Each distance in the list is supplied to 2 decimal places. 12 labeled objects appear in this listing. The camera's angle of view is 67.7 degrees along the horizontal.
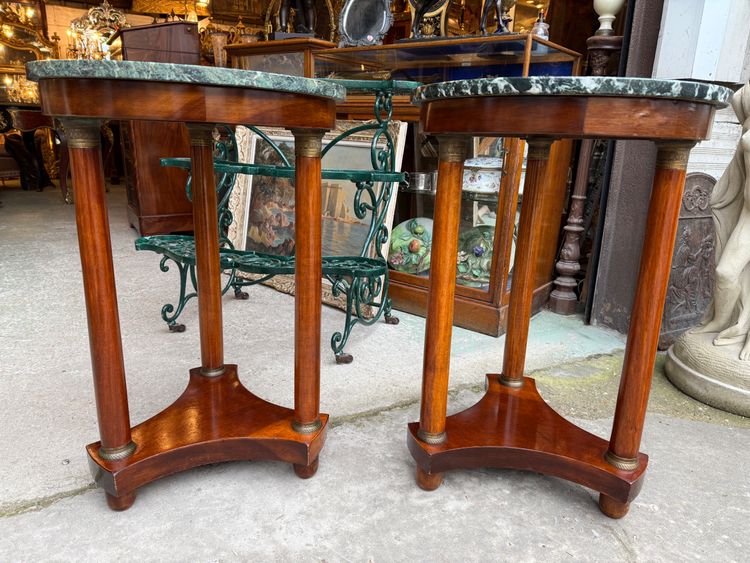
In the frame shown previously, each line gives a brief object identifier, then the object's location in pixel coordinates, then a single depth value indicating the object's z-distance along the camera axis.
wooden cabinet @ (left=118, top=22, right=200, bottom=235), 3.93
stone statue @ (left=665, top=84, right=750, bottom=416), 1.86
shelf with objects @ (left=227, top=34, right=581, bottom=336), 2.40
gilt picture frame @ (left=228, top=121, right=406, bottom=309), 2.73
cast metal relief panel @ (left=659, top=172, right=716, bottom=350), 2.30
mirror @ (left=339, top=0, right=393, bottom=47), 2.95
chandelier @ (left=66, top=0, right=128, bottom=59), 8.97
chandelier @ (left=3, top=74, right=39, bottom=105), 9.57
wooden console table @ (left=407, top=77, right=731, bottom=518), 1.02
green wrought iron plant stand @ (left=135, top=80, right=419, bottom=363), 2.14
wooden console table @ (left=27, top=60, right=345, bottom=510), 1.01
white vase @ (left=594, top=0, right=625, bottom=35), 2.42
